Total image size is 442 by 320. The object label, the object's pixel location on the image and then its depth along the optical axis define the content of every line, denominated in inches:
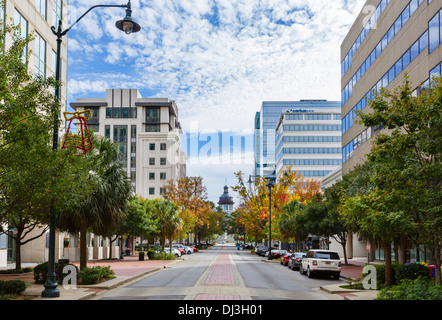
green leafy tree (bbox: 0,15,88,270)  541.6
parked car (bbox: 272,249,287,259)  2192.9
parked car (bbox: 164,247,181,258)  2281.5
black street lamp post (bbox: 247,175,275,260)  2123.5
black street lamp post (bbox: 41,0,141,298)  622.8
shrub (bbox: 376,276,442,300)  493.0
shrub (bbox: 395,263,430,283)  789.2
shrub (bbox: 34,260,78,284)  819.4
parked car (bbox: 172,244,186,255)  2622.3
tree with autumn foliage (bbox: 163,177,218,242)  3353.8
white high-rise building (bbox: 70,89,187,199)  4079.7
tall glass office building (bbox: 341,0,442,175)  1172.5
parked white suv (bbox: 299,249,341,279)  1081.4
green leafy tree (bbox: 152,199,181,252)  1982.0
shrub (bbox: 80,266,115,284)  807.1
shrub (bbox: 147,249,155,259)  1915.6
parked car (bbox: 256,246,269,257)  2517.1
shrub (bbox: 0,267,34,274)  1056.8
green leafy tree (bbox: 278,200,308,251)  1770.4
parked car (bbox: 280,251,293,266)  1684.5
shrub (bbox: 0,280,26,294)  651.5
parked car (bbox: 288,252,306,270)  1390.3
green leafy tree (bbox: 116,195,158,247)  1854.1
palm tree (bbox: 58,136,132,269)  878.7
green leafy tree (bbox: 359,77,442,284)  530.9
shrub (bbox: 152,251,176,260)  1905.4
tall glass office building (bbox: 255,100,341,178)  4702.3
